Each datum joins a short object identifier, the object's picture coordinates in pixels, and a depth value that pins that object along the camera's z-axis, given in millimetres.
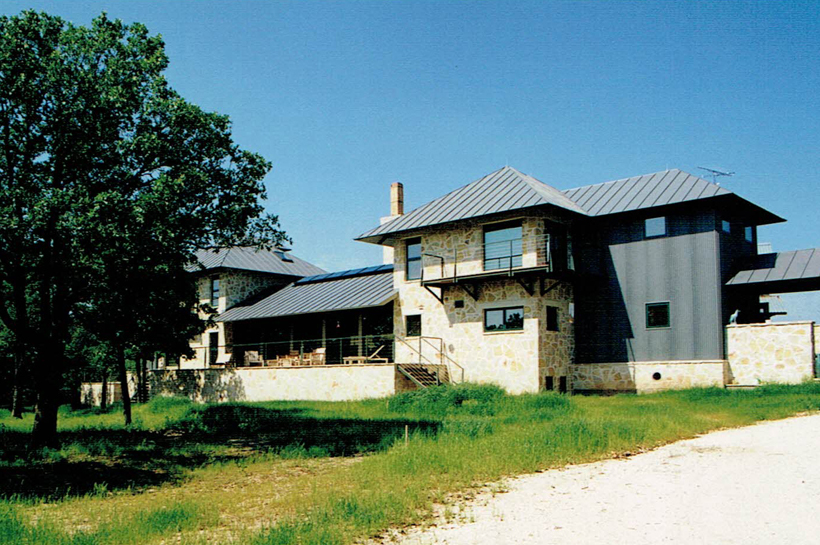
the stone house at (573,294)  23453
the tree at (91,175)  13195
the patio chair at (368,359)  27016
